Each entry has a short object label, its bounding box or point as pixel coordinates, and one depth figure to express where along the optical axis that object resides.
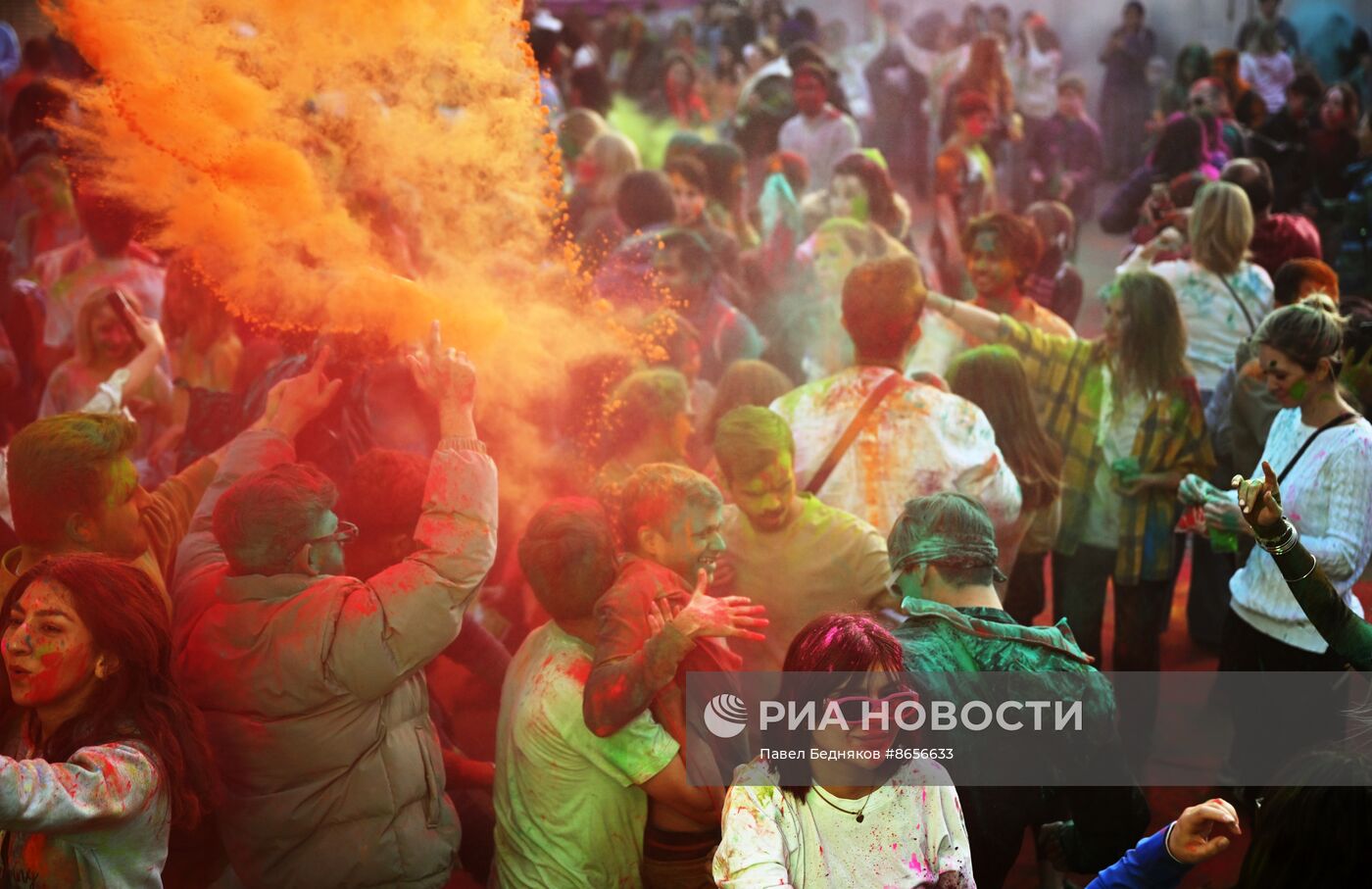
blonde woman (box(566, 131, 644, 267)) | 8.12
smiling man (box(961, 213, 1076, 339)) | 5.97
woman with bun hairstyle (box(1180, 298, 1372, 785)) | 3.98
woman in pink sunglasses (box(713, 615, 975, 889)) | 2.74
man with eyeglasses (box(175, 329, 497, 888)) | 3.20
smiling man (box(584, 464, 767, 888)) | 3.13
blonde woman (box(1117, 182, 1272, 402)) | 6.10
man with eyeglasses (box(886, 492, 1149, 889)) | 3.20
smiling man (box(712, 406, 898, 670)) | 3.92
